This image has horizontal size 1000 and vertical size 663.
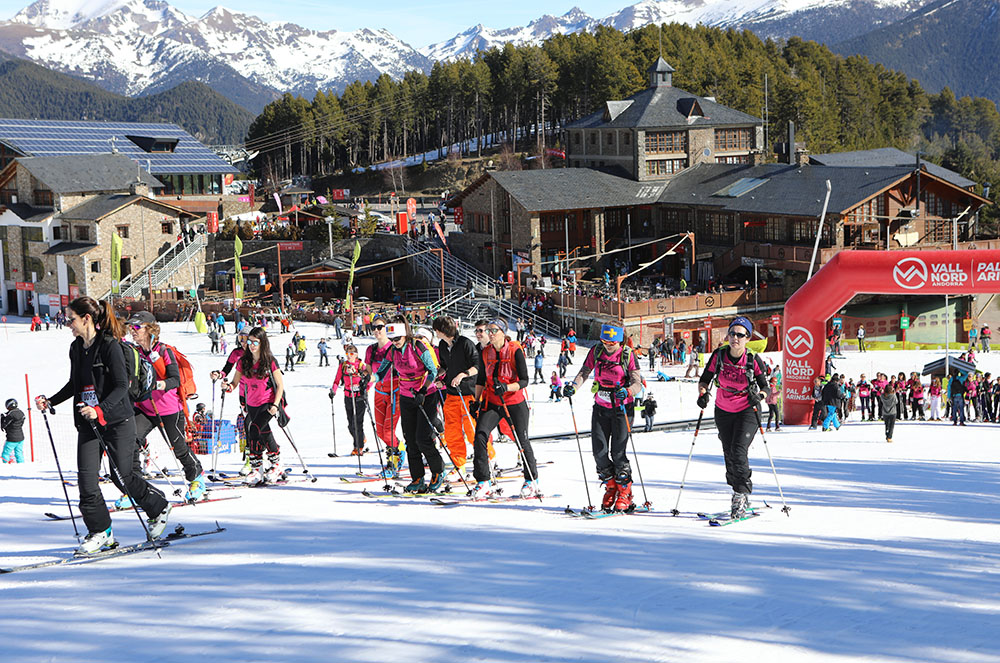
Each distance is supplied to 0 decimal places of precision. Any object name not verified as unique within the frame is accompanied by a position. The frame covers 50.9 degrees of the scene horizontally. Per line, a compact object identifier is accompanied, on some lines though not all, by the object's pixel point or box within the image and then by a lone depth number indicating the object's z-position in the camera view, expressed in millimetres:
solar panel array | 66500
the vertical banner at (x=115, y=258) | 48438
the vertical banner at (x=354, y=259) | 41406
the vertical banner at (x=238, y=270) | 46031
